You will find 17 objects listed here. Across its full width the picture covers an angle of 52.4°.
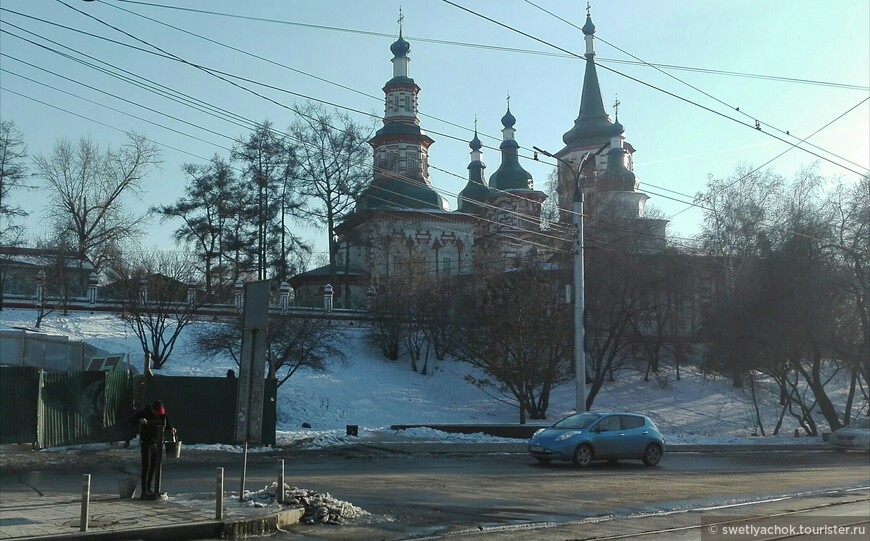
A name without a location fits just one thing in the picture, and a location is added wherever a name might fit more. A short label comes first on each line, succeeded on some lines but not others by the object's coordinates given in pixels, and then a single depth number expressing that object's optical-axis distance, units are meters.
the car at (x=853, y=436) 31.95
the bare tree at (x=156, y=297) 37.31
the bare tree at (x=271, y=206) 54.66
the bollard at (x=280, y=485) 12.95
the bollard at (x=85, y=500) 10.36
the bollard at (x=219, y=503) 11.35
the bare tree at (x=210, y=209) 54.06
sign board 12.98
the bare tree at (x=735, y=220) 51.06
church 55.28
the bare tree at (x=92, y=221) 54.50
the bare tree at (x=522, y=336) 38.31
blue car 22.19
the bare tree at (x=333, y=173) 55.88
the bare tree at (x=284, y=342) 34.88
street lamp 27.30
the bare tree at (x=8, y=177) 46.78
